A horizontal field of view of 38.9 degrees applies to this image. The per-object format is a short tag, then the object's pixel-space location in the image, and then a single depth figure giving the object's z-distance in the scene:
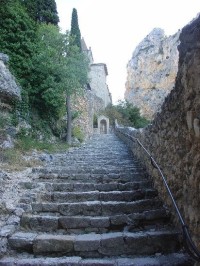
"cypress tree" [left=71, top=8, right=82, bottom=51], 22.73
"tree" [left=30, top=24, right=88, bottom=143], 11.82
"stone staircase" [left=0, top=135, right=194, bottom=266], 3.57
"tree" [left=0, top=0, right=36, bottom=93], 11.31
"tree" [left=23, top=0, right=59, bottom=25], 15.85
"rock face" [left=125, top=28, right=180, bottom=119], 49.33
